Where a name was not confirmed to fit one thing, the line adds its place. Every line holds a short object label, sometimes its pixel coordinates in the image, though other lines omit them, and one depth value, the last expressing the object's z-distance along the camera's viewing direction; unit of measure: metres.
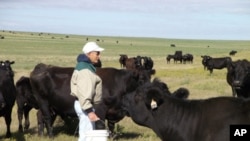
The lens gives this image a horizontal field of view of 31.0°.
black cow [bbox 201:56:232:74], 43.46
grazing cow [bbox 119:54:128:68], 44.16
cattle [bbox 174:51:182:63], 61.44
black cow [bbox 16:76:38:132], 13.36
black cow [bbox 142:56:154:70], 37.31
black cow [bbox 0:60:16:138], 11.72
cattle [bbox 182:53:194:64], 60.66
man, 7.23
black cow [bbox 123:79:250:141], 6.13
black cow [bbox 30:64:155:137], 11.23
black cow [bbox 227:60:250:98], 16.17
